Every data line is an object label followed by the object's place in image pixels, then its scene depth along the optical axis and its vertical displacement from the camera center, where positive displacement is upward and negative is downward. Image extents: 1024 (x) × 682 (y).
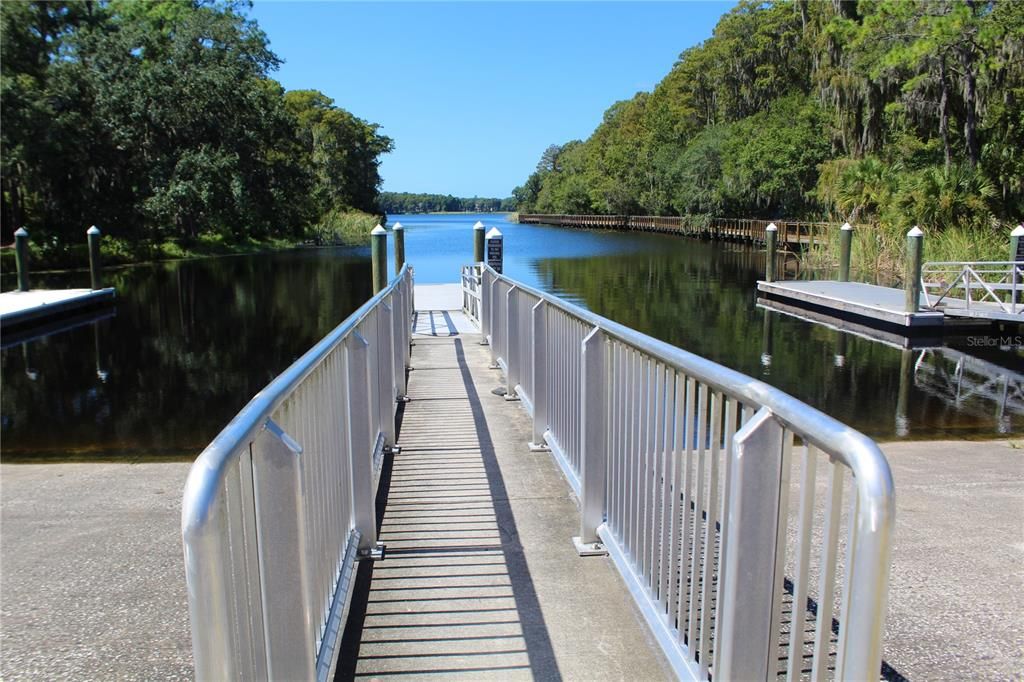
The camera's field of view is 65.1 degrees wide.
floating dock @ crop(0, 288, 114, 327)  18.31 -1.97
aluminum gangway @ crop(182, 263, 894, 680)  1.77 -1.09
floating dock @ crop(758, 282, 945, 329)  16.05 -1.73
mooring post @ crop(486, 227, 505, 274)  15.26 -0.48
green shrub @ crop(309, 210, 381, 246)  65.81 -0.38
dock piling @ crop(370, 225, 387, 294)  14.63 -0.58
